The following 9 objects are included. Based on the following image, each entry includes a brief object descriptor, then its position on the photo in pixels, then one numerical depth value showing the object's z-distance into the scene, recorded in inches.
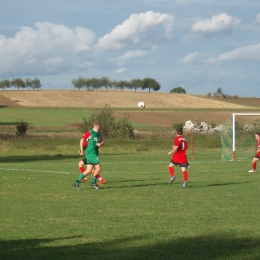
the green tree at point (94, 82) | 6589.6
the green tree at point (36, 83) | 6417.3
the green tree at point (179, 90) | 7160.4
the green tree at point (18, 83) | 6614.2
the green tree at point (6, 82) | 6712.6
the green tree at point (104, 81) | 6638.8
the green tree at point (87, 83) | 6594.5
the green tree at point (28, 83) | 6491.1
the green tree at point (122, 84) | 6491.1
